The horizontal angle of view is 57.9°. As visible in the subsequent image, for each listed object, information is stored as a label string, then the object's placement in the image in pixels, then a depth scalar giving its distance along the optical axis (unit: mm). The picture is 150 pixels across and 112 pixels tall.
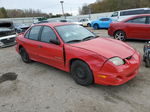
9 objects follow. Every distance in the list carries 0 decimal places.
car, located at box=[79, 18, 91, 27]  21366
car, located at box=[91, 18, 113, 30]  15248
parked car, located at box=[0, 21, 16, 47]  8677
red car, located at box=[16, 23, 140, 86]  2764
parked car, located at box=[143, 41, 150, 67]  3958
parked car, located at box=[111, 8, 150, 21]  14931
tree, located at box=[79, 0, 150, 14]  36462
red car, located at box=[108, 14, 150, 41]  6547
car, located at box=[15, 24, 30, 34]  15295
